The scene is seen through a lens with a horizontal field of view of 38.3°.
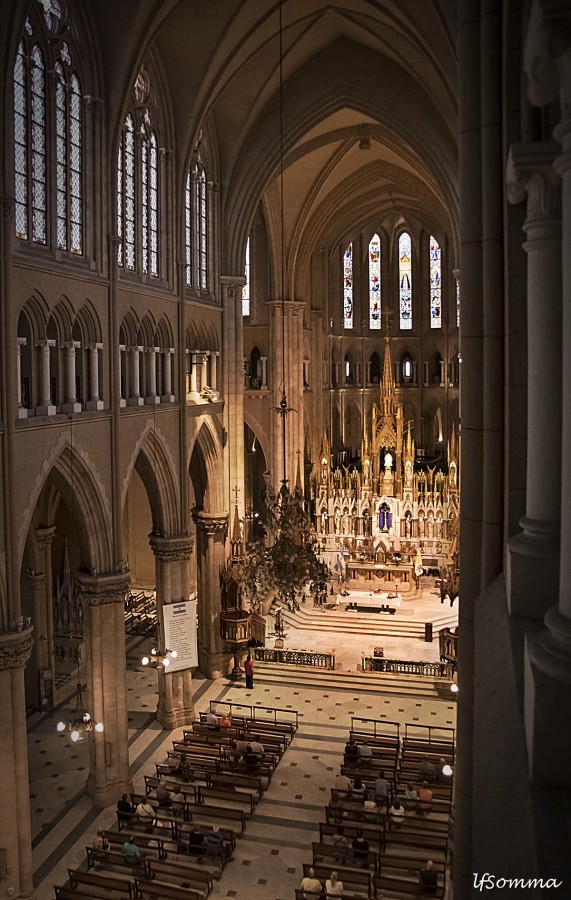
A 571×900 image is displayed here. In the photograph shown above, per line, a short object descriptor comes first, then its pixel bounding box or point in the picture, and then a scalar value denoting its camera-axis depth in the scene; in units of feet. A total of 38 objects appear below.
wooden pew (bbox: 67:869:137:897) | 44.80
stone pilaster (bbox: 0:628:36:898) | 46.65
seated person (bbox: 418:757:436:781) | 57.57
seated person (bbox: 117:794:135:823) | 53.06
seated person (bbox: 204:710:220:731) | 67.76
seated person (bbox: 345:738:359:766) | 61.00
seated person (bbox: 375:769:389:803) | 54.24
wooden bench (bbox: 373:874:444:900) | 43.14
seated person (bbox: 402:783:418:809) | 54.24
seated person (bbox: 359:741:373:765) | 61.52
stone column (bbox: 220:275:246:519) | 88.22
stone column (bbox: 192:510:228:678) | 84.53
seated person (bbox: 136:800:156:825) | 52.65
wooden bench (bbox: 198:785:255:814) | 56.70
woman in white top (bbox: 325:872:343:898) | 43.01
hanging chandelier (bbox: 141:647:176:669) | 69.31
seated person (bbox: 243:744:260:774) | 59.93
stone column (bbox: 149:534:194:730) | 71.87
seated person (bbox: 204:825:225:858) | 49.27
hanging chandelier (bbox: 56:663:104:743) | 52.54
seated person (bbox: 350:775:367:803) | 55.93
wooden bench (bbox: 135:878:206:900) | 43.75
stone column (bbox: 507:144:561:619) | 15.72
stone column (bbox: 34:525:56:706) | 78.23
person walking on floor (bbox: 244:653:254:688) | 80.51
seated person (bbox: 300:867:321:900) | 42.63
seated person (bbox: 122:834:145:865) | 47.06
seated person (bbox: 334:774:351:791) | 55.98
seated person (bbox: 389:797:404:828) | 52.13
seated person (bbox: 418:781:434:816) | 53.52
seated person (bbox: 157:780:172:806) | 54.53
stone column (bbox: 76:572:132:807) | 59.72
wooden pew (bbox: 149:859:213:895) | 46.34
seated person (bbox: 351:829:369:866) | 46.96
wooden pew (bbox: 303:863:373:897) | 44.96
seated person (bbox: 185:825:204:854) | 49.78
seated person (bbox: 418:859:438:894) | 42.86
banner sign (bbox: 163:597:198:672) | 70.38
